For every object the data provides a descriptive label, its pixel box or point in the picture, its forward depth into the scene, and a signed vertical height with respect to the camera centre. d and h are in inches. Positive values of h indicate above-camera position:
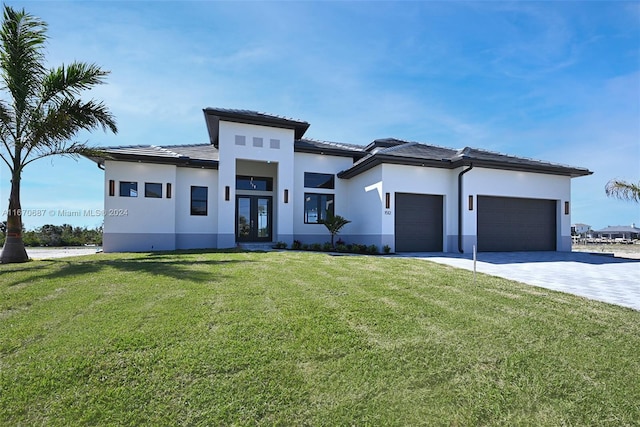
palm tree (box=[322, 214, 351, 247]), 560.4 -12.3
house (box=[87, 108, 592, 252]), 533.6 +42.6
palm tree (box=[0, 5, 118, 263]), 345.7 +140.8
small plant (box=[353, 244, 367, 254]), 528.9 -58.5
